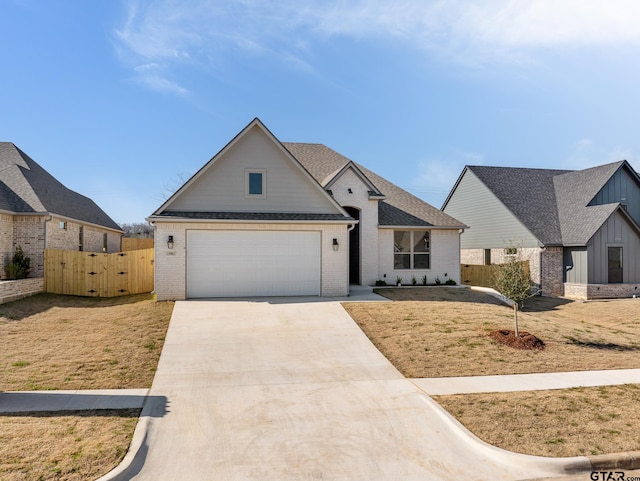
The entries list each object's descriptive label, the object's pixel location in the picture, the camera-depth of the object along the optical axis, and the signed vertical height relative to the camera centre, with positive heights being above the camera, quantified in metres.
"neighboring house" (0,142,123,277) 17.56 +1.49
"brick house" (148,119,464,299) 14.57 +0.57
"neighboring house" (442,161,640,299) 21.14 +1.28
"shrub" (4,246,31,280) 16.62 -0.95
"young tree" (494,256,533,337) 11.13 -1.11
